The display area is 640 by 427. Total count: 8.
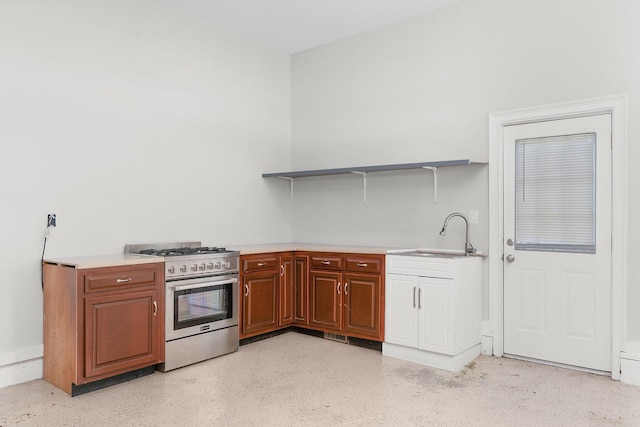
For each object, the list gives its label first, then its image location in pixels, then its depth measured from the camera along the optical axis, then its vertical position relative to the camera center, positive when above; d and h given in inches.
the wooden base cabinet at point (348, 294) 163.2 -30.2
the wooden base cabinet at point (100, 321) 122.0 -30.5
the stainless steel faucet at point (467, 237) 161.9 -6.8
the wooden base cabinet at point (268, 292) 168.7 -30.3
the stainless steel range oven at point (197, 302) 142.6 -29.3
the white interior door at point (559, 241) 141.2 -8.8
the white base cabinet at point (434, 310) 146.3 -31.9
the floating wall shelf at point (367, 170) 159.5 +17.4
